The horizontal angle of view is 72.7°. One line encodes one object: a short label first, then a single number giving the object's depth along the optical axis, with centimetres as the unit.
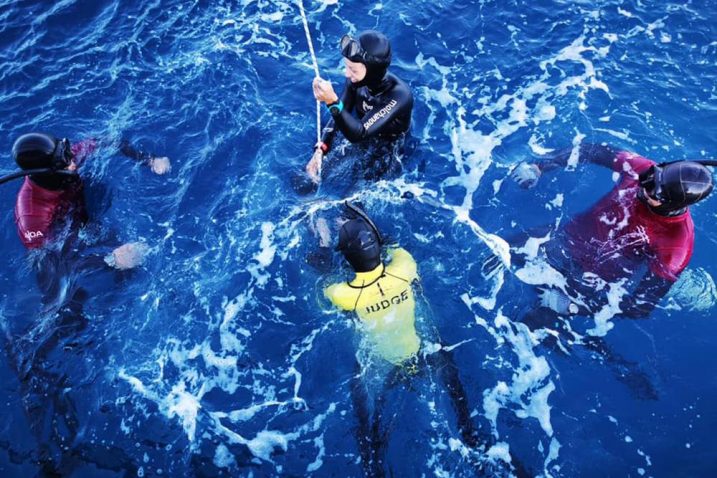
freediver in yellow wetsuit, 478
